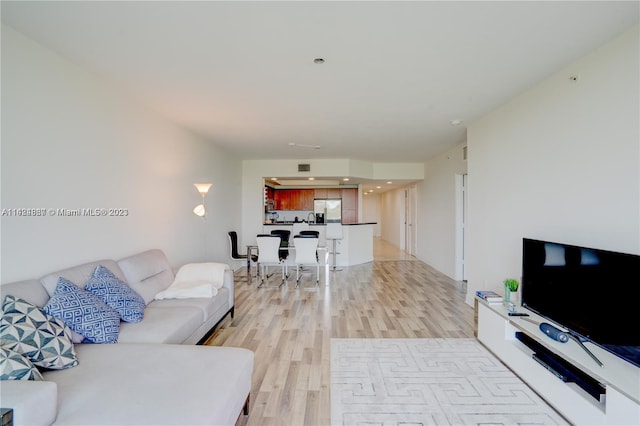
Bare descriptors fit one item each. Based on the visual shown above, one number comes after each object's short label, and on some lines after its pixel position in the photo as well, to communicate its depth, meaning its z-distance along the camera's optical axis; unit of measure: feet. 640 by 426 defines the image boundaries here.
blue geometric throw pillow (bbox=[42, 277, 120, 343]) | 6.48
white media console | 5.31
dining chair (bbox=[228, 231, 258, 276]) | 19.06
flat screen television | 5.84
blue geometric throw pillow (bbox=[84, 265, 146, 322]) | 7.70
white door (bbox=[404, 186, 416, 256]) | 29.37
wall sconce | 14.96
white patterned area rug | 6.58
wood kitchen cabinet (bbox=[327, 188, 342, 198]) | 32.07
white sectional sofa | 4.34
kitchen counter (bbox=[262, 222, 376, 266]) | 24.09
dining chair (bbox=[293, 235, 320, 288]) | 18.17
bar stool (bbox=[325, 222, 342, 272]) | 22.67
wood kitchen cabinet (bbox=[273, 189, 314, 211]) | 32.63
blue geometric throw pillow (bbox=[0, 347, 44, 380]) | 4.60
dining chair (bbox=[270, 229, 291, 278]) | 19.35
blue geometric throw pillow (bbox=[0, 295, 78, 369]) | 5.25
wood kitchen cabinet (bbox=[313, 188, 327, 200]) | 32.24
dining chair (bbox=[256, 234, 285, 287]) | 18.04
